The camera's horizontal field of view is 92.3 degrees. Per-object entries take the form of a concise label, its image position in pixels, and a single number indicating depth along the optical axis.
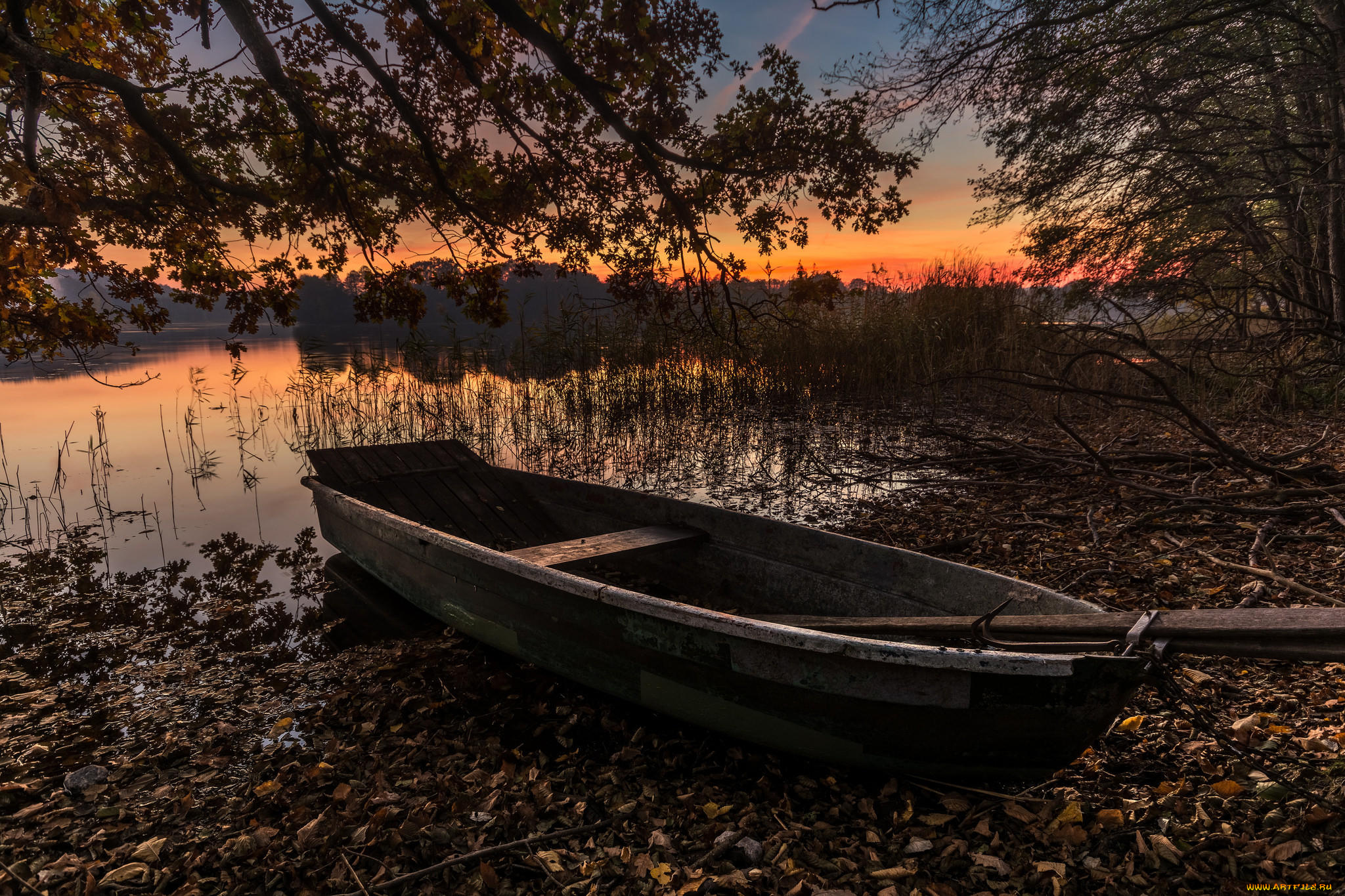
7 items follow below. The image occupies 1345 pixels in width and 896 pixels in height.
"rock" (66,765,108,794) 2.98
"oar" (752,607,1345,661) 1.62
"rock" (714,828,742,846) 2.45
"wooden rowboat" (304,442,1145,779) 2.29
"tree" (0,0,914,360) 5.69
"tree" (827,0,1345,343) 6.27
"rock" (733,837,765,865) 2.37
